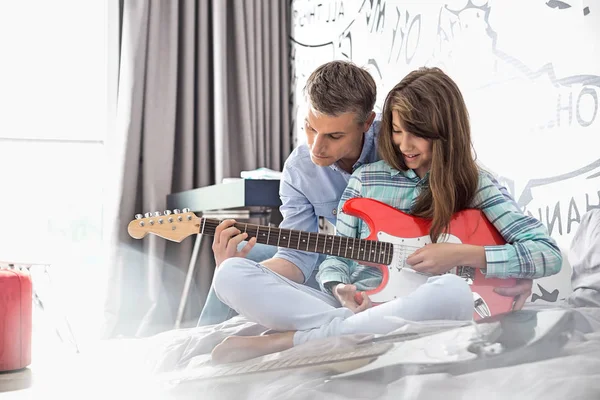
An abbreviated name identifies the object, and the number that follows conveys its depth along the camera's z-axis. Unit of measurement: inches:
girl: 46.1
